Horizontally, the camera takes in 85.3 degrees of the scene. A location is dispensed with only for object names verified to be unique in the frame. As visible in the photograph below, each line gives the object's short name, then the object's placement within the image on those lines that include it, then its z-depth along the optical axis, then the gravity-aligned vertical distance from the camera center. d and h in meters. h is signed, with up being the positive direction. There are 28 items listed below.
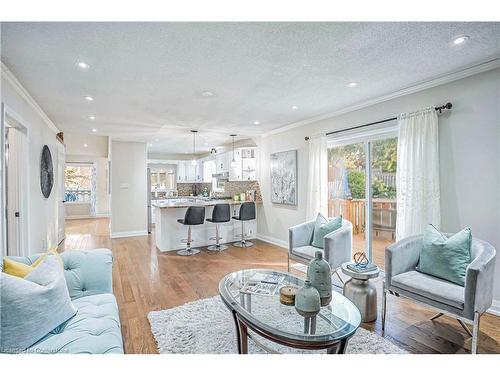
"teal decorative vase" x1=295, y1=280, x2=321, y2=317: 1.81 -0.78
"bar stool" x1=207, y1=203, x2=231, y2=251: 5.31 -0.61
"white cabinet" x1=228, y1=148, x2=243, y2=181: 6.78 +0.42
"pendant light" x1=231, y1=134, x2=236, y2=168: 6.74 +0.53
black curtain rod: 3.00 +0.88
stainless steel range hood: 7.71 +0.27
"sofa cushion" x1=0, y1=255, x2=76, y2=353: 1.39 -0.67
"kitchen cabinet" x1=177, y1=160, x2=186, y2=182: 10.33 +0.52
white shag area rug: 2.07 -1.26
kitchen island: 5.34 -0.93
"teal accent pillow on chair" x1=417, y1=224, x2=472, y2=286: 2.34 -0.64
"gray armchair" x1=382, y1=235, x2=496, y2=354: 1.96 -0.83
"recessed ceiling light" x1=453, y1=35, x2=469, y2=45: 2.21 +1.21
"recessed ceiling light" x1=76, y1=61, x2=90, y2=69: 2.59 +1.17
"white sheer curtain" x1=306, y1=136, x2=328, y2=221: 4.73 +0.14
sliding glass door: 3.89 -0.06
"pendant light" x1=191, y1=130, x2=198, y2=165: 6.00 +1.19
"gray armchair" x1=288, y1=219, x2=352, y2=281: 3.27 -0.78
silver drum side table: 2.54 -1.05
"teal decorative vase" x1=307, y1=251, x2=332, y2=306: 2.00 -0.69
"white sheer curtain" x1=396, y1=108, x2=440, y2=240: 3.11 +0.15
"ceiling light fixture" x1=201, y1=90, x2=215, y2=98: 3.47 +1.18
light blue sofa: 1.45 -0.84
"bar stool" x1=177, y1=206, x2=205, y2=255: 4.99 -0.65
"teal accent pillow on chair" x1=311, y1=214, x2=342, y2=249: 3.71 -0.60
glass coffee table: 1.57 -0.88
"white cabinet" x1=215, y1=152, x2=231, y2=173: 7.51 +0.66
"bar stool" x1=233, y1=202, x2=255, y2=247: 5.62 -0.62
